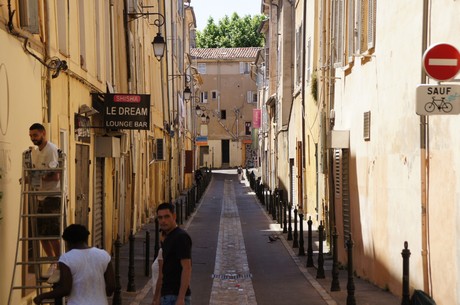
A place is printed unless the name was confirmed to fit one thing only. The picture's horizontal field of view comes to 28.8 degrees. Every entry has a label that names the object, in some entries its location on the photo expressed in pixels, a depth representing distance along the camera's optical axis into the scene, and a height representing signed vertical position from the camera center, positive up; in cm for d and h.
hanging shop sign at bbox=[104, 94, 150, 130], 1661 +62
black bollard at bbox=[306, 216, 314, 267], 1695 -212
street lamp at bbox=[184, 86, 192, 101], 3906 +226
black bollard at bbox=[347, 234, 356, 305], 1189 -197
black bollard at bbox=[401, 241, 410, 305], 977 -149
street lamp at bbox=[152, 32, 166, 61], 2259 +247
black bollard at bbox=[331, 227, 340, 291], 1356 -197
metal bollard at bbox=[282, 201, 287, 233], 2435 -223
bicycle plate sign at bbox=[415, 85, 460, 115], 830 +39
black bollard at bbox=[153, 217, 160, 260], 1688 -186
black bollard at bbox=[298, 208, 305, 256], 1910 -226
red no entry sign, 843 +75
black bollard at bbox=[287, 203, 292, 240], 2218 -220
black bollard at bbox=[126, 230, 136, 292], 1349 -191
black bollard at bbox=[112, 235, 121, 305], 1175 -191
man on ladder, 991 -42
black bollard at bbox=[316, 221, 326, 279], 1501 -201
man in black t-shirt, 755 -98
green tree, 9894 +1232
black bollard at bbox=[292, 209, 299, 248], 2039 -219
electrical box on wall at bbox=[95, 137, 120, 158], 1733 -5
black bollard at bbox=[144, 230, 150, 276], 1532 -193
